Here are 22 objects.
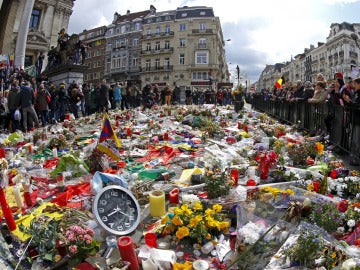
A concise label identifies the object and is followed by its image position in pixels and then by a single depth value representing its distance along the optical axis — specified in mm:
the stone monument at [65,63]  18109
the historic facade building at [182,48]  60938
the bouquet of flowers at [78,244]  3104
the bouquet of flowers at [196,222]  3525
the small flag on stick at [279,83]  18394
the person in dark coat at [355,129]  6410
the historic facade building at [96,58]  75000
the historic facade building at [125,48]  69062
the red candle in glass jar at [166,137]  9383
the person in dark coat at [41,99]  12656
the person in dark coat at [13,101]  11344
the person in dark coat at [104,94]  15930
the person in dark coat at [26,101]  11070
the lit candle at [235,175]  5164
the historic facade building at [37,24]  31733
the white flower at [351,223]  3443
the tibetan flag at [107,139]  6197
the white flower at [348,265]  2501
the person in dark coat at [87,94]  16516
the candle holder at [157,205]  4234
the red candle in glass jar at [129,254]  2996
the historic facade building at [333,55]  72688
